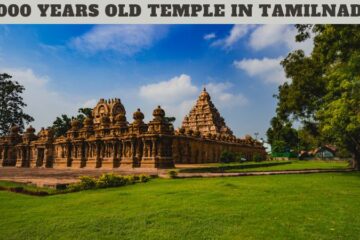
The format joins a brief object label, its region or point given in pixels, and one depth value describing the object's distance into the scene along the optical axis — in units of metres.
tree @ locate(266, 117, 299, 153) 81.06
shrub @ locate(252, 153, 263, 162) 50.53
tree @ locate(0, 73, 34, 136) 60.12
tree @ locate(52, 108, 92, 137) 61.22
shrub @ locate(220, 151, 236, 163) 41.56
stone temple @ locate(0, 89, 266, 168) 28.92
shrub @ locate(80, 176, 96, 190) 13.42
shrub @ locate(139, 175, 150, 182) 16.55
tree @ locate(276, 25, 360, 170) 16.94
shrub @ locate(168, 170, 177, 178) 18.11
